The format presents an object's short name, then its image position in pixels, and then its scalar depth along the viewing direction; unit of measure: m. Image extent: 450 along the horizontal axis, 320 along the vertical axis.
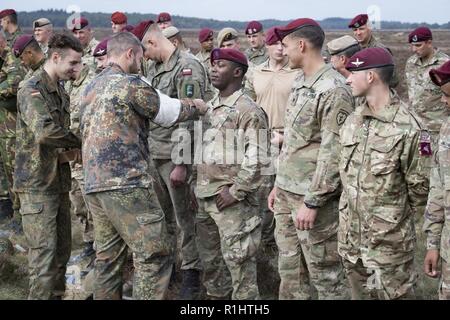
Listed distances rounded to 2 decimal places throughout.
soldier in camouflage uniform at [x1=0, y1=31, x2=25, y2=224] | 8.12
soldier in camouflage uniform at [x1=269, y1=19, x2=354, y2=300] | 4.61
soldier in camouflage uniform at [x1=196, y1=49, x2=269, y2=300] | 5.22
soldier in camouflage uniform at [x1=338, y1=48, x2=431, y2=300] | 4.11
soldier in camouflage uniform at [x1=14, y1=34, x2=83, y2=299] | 5.42
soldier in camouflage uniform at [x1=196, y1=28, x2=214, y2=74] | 11.62
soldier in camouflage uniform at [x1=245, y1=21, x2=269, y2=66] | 10.41
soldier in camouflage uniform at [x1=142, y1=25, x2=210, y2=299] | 6.33
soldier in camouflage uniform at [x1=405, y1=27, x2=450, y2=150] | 9.71
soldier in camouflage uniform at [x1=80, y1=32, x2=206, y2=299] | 4.52
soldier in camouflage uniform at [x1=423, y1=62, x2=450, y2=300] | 3.96
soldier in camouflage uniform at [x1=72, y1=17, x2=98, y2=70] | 8.65
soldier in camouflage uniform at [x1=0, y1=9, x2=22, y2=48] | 10.21
